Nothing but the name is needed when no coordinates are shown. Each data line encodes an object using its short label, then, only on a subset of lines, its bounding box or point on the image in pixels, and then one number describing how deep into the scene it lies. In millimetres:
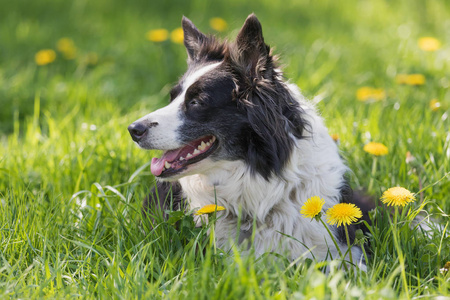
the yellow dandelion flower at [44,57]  9875
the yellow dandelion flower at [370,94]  8258
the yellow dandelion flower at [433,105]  7260
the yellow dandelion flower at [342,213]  4219
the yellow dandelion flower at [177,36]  9641
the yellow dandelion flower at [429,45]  8984
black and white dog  4883
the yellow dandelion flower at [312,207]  4199
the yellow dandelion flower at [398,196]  4414
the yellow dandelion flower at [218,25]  10362
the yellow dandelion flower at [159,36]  9664
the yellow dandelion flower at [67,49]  11000
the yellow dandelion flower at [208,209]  4520
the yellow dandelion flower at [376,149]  5789
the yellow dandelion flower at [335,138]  6359
